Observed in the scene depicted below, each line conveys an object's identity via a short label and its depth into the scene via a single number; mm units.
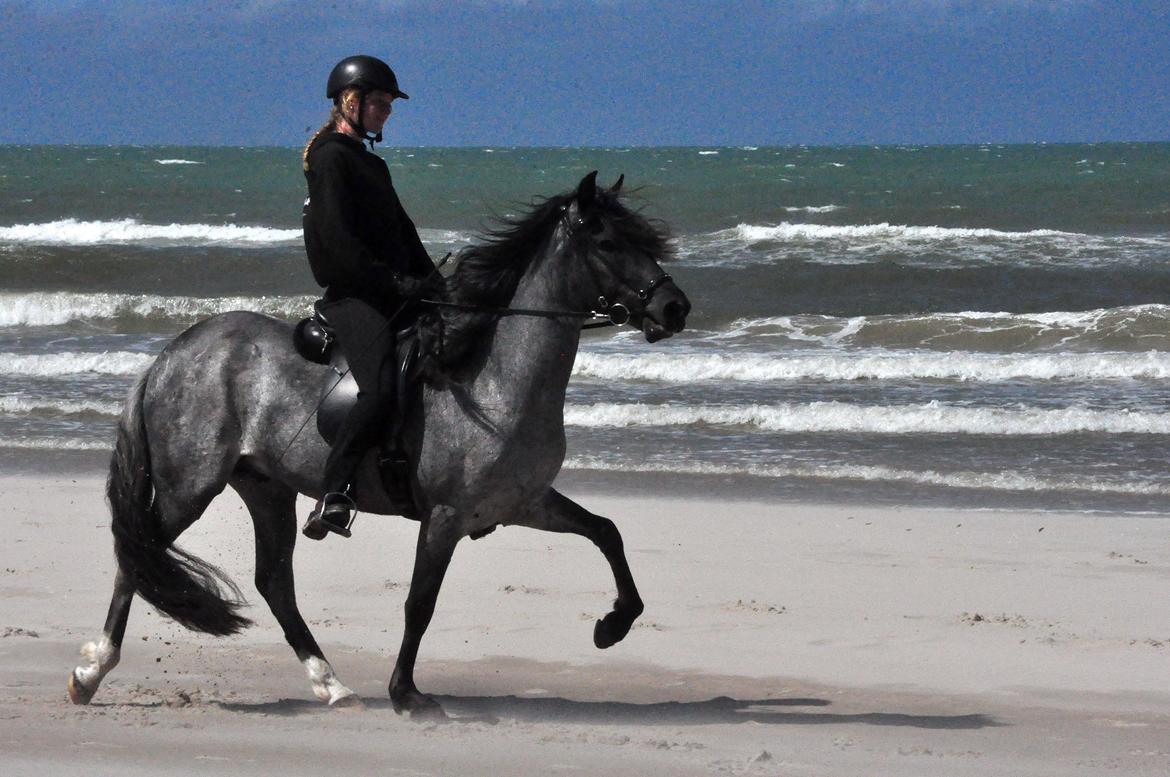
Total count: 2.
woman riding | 10703
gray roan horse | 10625
